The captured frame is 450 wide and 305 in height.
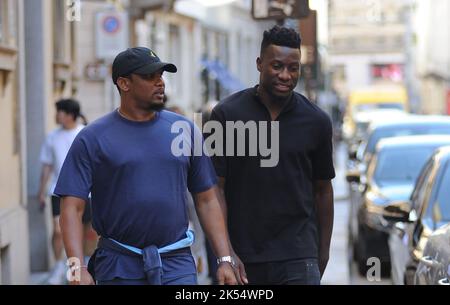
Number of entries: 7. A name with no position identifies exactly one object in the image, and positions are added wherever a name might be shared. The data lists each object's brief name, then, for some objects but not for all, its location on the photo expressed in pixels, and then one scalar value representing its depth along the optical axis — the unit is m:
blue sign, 17.67
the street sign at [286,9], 11.12
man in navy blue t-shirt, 5.84
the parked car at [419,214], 8.86
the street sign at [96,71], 19.66
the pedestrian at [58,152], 12.08
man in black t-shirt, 6.52
